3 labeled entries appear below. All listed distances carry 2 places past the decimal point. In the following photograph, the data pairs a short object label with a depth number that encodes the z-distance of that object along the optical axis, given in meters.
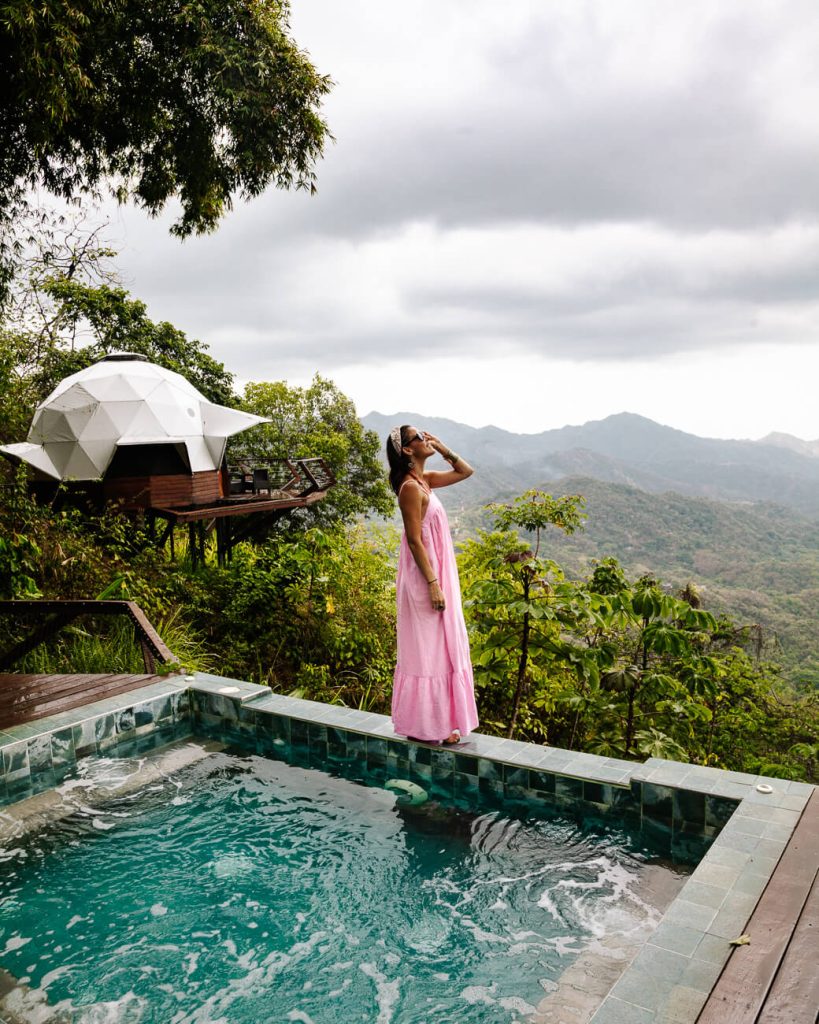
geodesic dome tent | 11.45
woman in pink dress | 3.98
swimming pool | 2.27
